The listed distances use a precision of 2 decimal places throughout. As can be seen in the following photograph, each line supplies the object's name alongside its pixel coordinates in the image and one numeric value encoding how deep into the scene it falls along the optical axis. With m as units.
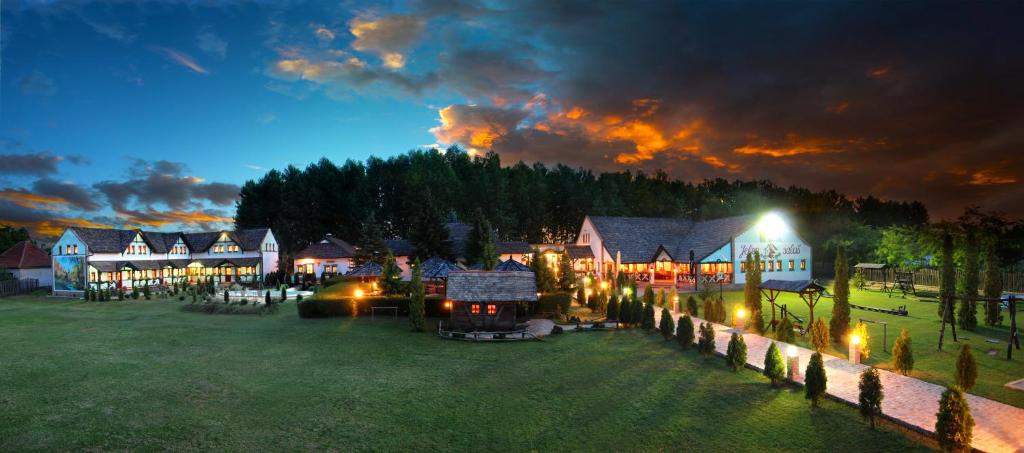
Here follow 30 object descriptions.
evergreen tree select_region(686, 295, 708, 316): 26.11
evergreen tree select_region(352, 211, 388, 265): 48.56
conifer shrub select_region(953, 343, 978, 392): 12.06
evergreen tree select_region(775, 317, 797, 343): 18.94
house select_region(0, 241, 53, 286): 50.28
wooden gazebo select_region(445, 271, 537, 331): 23.45
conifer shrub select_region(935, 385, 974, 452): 9.05
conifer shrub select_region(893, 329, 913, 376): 13.97
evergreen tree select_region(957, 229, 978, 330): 21.14
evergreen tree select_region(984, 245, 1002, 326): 22.20
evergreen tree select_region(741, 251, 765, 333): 23.31
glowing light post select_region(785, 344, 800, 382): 14.17
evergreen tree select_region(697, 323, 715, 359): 17.53
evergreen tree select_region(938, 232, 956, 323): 22.52
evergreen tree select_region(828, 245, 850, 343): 19.05
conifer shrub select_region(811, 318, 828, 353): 16.48
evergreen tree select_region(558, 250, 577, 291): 33.83
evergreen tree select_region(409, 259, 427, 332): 24.34
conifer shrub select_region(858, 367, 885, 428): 10.84
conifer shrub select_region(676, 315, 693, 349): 19.02
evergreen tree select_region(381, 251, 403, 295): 32.44
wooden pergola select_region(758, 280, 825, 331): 20.05
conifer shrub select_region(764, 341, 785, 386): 13.79
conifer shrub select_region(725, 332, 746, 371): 15.62
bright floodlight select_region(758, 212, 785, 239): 44.03
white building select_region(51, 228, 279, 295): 44.84
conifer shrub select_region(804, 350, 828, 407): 11.98
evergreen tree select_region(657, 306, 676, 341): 20.83
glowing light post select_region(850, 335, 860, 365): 15.73
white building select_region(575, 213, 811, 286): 43.34
